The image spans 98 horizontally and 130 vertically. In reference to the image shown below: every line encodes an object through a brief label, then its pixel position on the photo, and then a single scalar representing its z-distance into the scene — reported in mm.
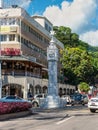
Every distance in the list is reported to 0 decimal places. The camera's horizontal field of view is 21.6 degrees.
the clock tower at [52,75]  28338
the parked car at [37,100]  28189
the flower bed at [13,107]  16457
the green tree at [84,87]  58040
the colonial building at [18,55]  38647
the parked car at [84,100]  37070
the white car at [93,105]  21416
